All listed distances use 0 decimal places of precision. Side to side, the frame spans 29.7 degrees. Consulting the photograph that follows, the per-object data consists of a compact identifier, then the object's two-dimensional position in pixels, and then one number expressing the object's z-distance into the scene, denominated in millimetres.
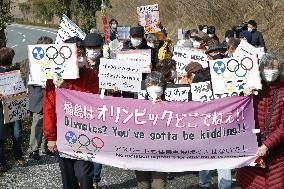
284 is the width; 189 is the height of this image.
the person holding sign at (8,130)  7645
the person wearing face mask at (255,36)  12566
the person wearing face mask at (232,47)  7371
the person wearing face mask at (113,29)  16195
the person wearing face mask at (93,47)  5754
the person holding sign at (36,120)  8102
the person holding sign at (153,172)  5238
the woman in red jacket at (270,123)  4777
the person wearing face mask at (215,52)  7318
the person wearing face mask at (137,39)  8531
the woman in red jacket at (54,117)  5422
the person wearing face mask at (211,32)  11922
